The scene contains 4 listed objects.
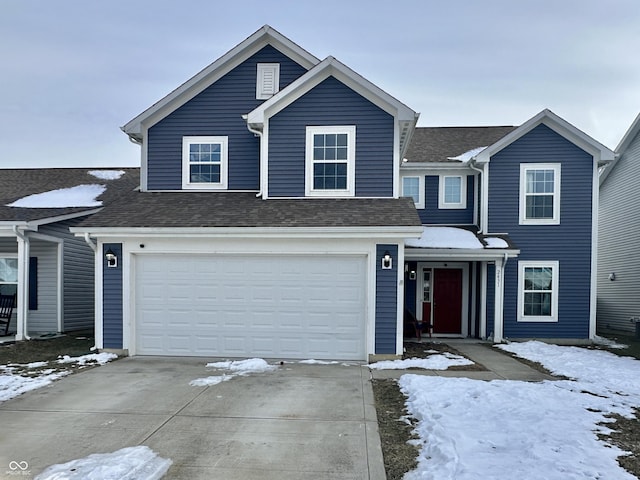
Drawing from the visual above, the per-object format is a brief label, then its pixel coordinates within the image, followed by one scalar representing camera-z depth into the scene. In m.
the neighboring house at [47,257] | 11.26
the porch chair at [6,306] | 12.30
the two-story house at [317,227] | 9.03
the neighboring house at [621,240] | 14.99
